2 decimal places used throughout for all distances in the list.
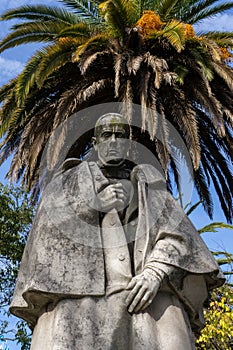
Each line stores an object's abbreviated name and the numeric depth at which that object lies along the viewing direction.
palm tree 12.60
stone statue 3.49
